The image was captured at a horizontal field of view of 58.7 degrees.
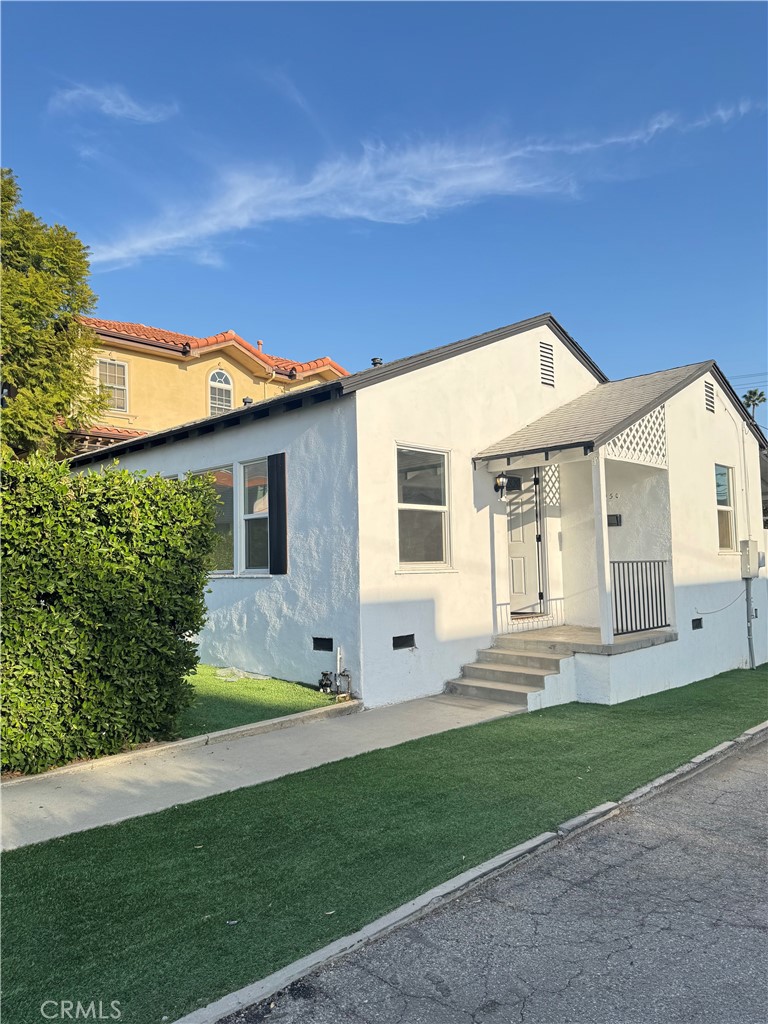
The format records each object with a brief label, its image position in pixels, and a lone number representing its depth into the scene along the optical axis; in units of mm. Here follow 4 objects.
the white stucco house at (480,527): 8266
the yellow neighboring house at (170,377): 18141
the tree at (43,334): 14477
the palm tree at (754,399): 44406
